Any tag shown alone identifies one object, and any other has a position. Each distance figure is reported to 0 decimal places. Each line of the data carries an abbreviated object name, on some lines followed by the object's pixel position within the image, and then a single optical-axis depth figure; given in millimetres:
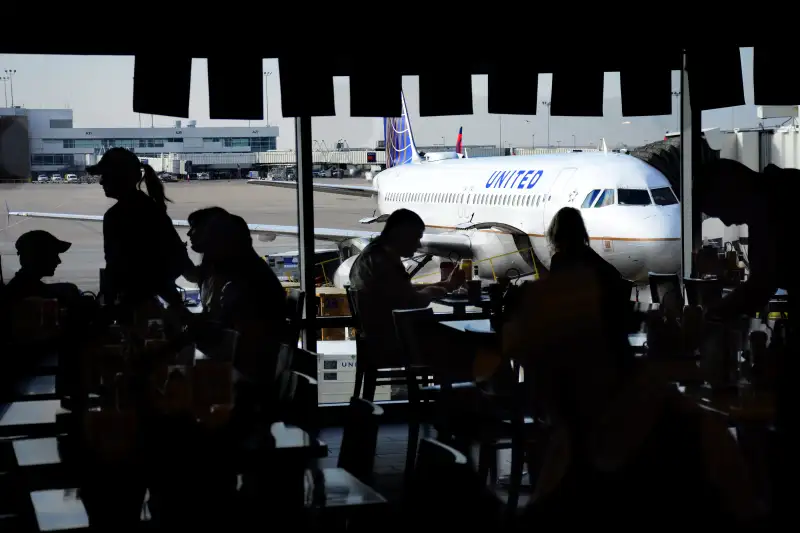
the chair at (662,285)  7035
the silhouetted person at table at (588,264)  3160
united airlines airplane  14852
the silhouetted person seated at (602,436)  2781
